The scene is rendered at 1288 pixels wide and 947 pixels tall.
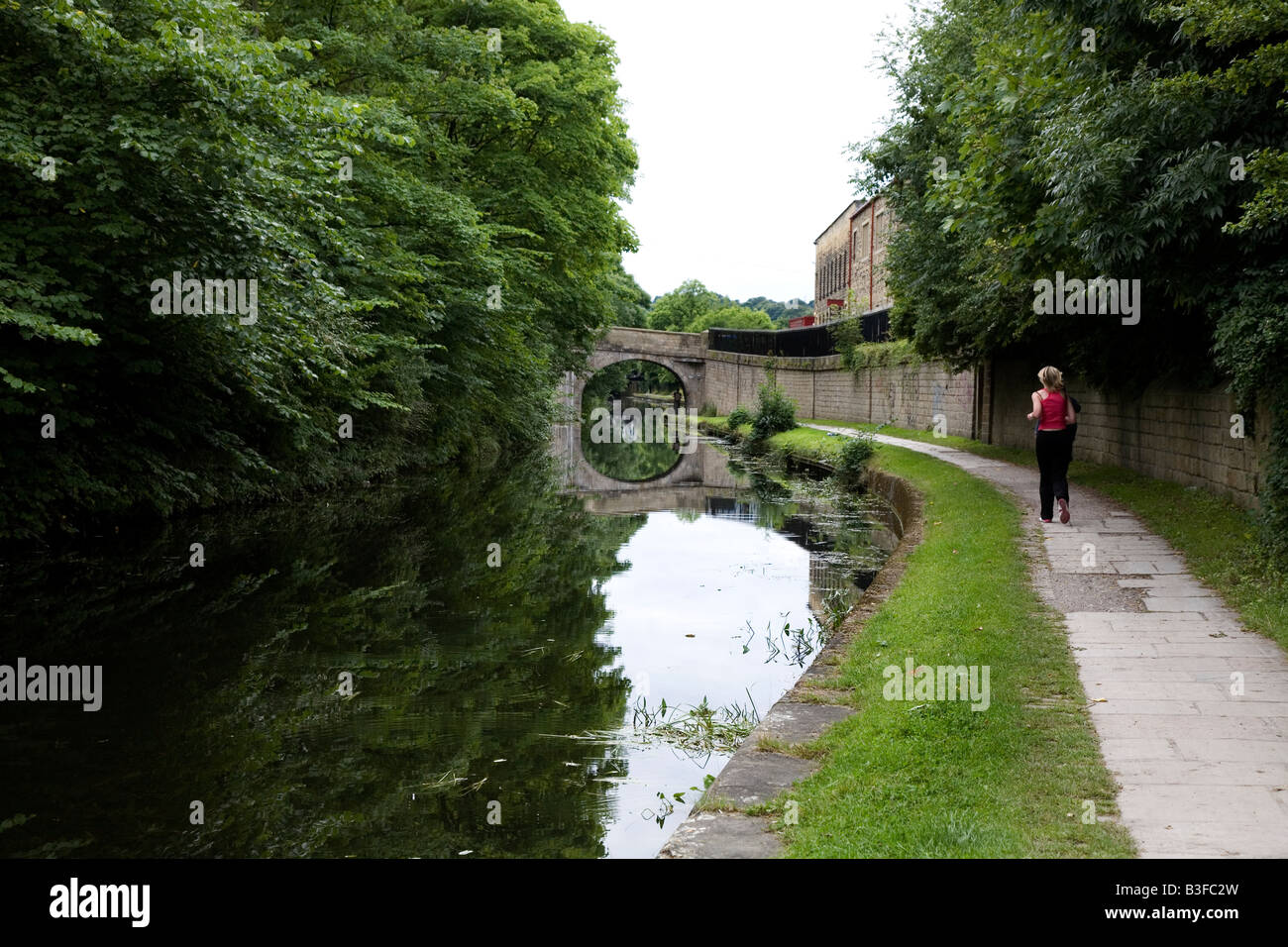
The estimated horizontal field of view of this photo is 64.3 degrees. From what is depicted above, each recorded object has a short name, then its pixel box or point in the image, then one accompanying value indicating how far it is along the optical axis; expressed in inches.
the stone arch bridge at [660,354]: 1972.2
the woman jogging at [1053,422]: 378.3
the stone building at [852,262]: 1894.7
